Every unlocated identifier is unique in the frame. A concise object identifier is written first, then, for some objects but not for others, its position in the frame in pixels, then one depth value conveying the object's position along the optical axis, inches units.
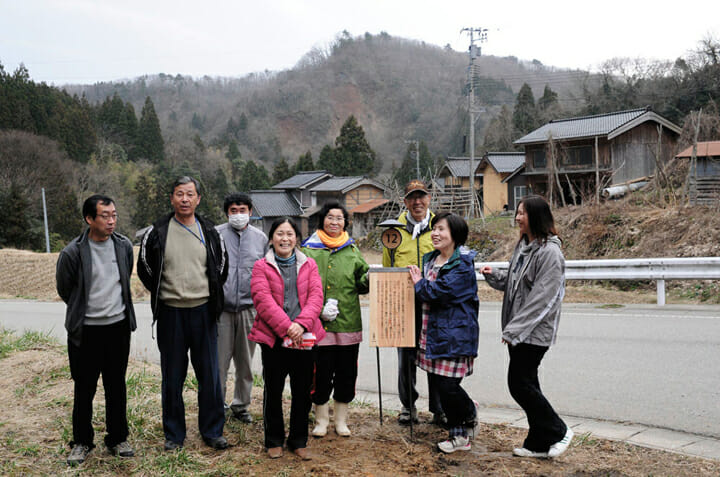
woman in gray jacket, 156.9
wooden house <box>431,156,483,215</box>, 1779.0
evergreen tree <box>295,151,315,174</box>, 2255.2
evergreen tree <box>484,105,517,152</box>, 2208.4
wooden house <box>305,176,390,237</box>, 1697.8
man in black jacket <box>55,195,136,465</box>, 159.3
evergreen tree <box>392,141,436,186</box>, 2243.5
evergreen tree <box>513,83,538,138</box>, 2190.0
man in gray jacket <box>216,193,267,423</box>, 198.1
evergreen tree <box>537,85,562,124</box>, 2071.1
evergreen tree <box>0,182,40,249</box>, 1422.2
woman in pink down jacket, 165.8
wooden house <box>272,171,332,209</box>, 1892.2
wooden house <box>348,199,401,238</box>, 1672.0
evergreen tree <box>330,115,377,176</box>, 2155.5
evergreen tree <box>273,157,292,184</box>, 2294.5
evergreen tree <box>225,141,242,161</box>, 2842.0
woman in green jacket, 178.4
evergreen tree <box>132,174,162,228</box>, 1897.1
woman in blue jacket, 164.7
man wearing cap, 193.8
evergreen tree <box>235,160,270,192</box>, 2342.9
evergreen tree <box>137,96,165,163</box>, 2546.8
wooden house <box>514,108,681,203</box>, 1285.7
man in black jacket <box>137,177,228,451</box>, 168.2
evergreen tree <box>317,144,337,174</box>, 2180.1
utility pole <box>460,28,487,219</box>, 1242.6
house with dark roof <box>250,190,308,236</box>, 1829.5
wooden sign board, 176.9
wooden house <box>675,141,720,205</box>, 700.0
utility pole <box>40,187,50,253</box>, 1417.1
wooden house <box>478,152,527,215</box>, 1662.2
